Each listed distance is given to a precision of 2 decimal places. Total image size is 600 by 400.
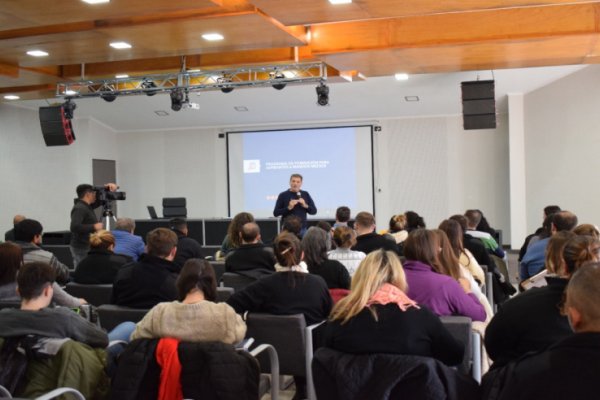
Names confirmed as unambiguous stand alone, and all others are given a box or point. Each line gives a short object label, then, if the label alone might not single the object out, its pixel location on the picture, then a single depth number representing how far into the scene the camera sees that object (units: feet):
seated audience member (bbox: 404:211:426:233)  22.16
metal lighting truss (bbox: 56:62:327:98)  28.14
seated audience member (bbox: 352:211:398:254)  18.31
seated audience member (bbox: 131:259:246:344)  9.07
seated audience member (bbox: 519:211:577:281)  16.12
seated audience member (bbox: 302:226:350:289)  13.71
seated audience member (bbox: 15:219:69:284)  14.96
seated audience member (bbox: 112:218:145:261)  19.51
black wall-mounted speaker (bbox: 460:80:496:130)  29.89
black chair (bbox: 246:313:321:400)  10.93
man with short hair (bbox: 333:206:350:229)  23.65
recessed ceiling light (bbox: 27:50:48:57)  24.04
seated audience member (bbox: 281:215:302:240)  19.62
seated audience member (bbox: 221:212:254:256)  18.97
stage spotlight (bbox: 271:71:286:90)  28.25
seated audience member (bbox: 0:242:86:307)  11.38
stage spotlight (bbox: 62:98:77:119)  31.81
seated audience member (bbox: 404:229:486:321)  10.48
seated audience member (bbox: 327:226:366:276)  15.61
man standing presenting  26.40
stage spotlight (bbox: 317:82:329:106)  28.25
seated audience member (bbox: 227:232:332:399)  11.46
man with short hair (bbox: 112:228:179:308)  12.33
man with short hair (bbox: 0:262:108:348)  8.64
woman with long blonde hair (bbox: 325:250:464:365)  7.69
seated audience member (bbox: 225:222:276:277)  15.62
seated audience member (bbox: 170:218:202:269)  18.60
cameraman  23.26
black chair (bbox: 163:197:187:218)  39.83
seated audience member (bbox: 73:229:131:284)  15.99
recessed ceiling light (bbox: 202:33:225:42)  21.65
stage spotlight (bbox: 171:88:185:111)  29.07
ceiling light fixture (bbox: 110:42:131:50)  22.84
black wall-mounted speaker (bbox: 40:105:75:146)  32.55
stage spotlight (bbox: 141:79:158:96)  29.68
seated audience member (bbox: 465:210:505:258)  20.07
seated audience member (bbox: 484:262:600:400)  5.74
